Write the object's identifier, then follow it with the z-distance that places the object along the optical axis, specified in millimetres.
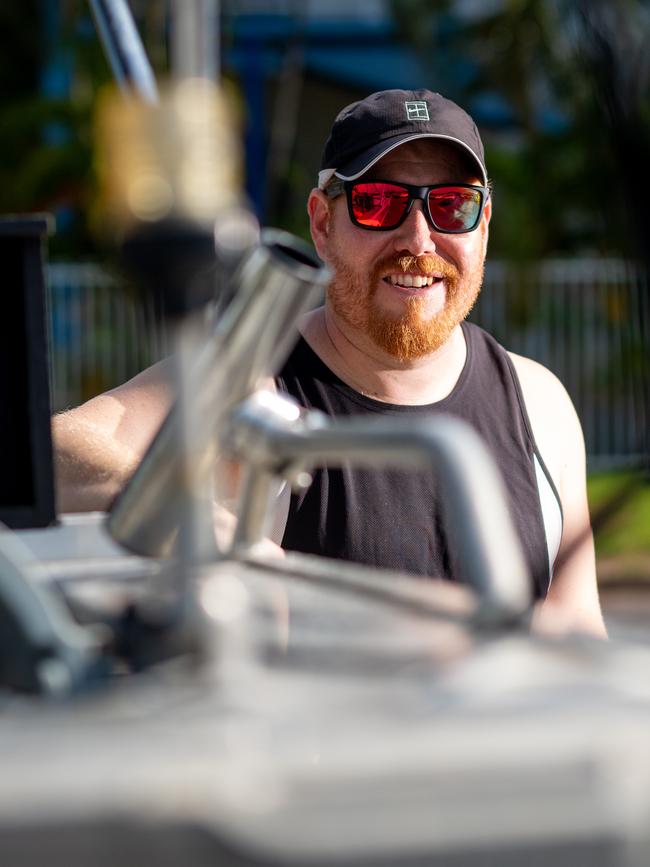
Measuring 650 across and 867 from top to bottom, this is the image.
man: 3920
